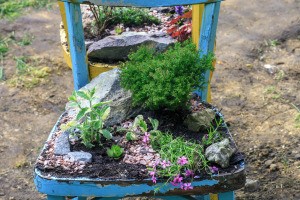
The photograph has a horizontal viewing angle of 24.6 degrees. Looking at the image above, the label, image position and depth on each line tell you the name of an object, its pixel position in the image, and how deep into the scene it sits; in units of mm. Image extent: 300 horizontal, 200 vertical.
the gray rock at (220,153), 1364
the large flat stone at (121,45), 1869
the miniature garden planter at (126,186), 1349
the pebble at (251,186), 2099
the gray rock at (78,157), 1399
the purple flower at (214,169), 1358
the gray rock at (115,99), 1521
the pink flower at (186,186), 1335
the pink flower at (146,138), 1433
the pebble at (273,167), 2179
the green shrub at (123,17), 2051
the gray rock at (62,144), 1427
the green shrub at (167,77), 1423
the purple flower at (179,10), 2025
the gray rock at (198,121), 1480
